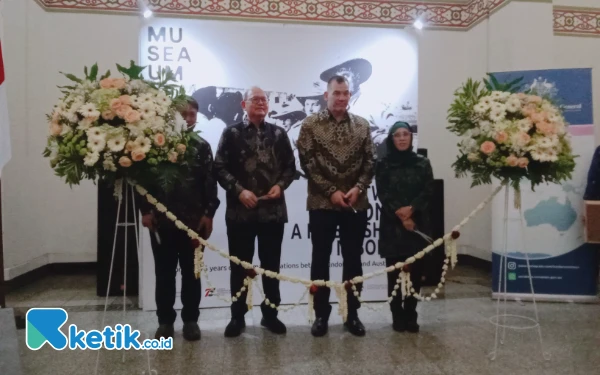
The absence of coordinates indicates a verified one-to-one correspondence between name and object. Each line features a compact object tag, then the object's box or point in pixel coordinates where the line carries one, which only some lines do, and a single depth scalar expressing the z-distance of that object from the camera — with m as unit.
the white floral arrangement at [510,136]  2.53
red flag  2.85
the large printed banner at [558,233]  3.71
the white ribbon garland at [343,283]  2.63
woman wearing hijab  3.01
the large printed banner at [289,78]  3.63
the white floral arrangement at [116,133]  2.19
